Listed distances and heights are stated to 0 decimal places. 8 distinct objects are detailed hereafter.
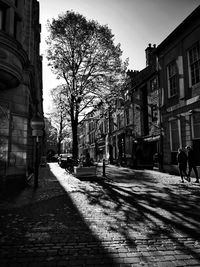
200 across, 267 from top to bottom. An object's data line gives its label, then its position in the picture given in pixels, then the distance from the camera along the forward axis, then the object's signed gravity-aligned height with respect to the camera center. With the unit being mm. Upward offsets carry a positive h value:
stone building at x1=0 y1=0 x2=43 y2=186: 8953 +3101
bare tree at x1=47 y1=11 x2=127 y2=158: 18562 +8382
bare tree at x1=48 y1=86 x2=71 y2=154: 22439 +5848
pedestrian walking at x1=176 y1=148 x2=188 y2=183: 12204 -329
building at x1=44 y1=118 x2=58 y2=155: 61488 +4686
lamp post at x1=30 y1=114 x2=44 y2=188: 11281 +1486
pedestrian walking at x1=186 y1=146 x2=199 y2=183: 12104 -278
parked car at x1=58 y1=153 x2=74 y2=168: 22547 -643
